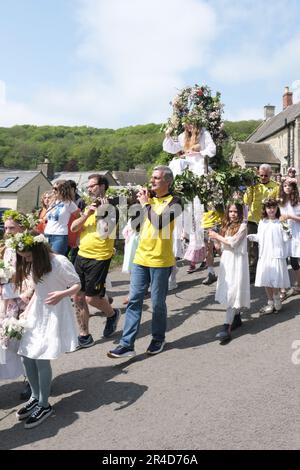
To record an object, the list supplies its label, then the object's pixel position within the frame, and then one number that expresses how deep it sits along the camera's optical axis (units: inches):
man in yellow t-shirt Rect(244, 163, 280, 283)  305.4
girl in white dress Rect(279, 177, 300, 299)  296.5
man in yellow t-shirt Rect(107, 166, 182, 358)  210.5
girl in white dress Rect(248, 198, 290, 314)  263.3
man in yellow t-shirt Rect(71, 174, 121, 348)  227.9
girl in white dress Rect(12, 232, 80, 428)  163.2
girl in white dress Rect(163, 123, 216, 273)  311.0
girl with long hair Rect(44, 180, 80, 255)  274.5
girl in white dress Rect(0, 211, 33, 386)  168.4
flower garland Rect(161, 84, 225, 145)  337.4
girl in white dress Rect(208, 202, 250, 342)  234.5
